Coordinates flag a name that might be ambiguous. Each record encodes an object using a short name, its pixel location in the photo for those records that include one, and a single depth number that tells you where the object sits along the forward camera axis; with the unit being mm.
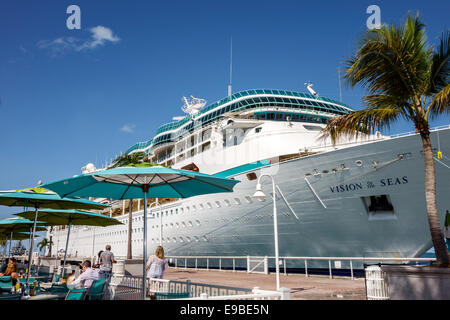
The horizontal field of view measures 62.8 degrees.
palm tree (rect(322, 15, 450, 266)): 8234
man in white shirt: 7637
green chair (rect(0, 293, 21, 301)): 6673
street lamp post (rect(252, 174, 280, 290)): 9745
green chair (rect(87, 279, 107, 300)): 7137
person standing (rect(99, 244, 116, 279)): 11502
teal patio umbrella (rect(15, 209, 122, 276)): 13328
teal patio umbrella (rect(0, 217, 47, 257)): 14727
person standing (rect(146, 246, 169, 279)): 8469
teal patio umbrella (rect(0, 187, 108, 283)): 9885
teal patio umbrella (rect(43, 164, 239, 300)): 7200
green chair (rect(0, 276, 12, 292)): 8339
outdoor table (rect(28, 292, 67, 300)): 7730
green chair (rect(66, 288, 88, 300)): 6691
